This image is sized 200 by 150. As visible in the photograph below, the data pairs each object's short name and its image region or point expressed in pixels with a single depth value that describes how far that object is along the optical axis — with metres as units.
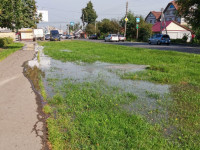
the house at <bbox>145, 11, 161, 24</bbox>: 80.17
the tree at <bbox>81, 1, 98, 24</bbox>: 107.88
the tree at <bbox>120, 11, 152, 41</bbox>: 49.15
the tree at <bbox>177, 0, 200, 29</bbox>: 25.69
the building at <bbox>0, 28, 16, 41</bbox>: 52.66
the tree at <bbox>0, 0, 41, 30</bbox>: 21.34
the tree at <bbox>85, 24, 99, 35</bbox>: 82.06
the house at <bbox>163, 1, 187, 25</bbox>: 68.81
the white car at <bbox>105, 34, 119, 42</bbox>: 45.99
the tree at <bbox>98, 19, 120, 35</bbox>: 68.50
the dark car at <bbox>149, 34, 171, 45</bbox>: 32.22
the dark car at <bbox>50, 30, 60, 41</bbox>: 51.96
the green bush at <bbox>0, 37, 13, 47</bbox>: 30.15
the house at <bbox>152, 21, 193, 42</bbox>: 54.67
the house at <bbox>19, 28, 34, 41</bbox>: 63.78
